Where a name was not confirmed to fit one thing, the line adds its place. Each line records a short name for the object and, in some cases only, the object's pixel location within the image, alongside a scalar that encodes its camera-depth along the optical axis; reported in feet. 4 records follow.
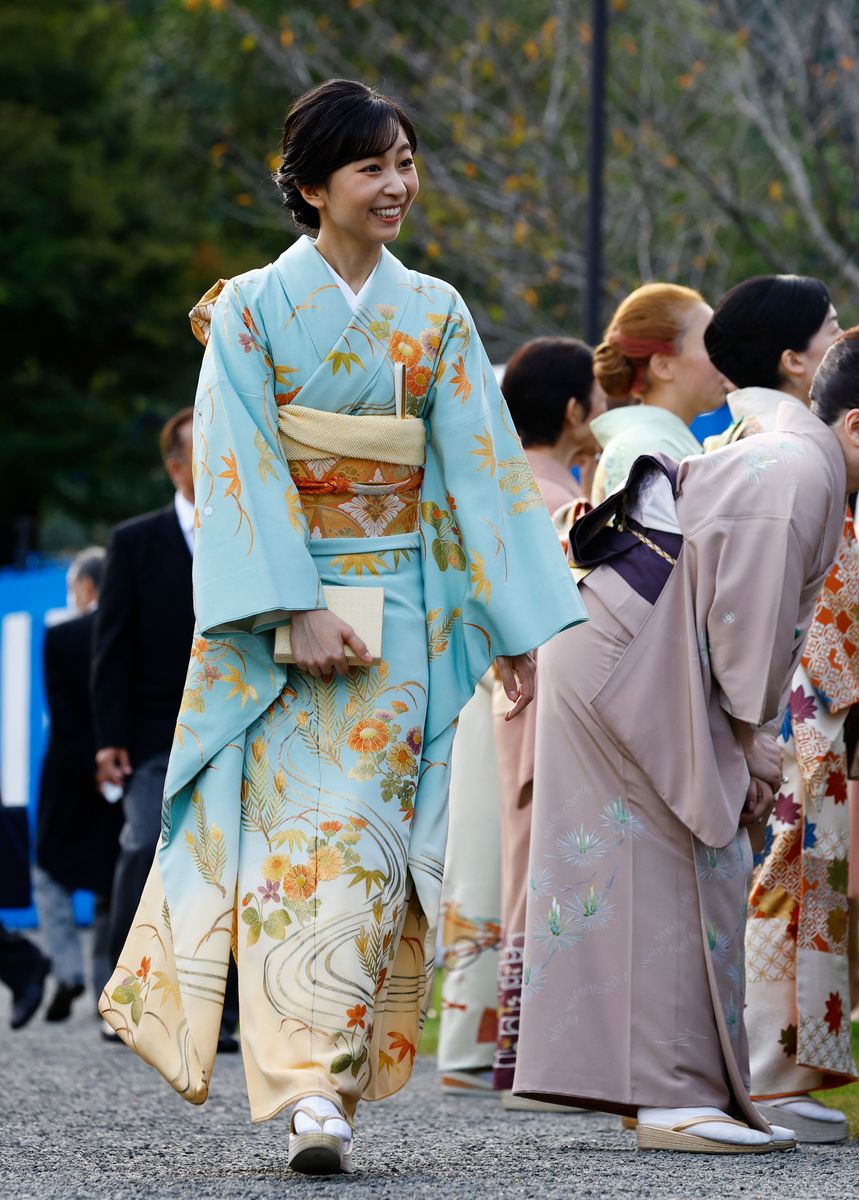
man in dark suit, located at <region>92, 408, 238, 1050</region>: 43.60
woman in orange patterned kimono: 27.99
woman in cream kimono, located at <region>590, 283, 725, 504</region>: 32.94
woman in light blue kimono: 23.59
